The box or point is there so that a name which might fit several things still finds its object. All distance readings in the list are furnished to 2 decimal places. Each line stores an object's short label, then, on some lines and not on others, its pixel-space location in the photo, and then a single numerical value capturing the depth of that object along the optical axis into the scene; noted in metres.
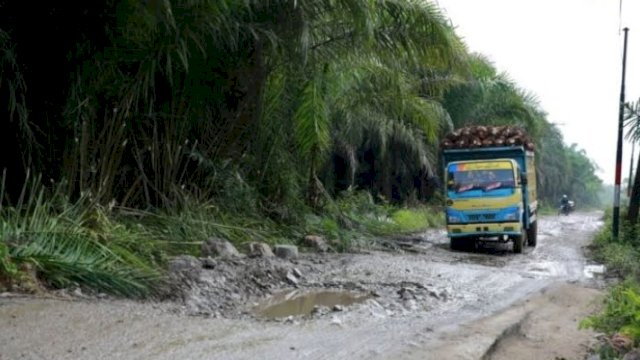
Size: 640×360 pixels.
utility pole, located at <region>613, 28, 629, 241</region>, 18.20
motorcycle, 42.62
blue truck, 15.86
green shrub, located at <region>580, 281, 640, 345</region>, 5.89
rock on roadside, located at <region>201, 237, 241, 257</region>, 9.87
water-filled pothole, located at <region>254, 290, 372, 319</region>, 7.99
